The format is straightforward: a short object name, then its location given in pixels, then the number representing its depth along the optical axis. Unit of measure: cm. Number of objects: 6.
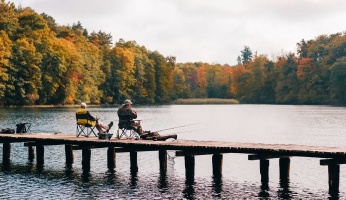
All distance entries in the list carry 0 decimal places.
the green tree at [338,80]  13075
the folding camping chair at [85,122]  2964
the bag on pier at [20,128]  3336
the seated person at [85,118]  2955
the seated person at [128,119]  2917
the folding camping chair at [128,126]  2927
